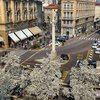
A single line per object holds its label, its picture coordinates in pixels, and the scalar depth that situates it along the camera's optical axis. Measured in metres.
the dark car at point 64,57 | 35.93
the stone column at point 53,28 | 33.07
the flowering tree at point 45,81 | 18.79
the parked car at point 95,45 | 44.46
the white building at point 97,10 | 89.66
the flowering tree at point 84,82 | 18.40
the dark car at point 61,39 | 51.49
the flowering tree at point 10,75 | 19.67
